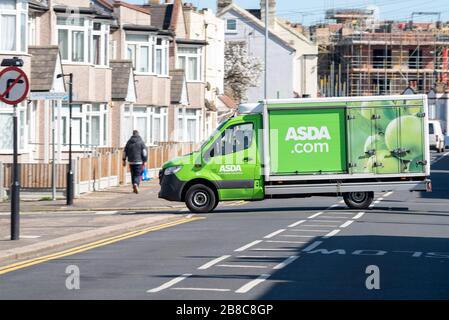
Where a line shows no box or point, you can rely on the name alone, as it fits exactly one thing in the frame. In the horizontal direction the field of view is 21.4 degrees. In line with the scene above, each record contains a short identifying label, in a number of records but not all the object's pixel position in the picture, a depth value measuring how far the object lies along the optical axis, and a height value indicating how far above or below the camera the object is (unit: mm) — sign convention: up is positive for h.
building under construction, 125562 +13099
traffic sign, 22516 +1846
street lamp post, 33781 +27
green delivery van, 31531 +901
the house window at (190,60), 67438 +7082
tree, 96062 +9243
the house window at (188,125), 65500 +3404
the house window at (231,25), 104812 +14154
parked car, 85125 +3478
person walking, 40250 +976
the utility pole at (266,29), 60894 +8125
